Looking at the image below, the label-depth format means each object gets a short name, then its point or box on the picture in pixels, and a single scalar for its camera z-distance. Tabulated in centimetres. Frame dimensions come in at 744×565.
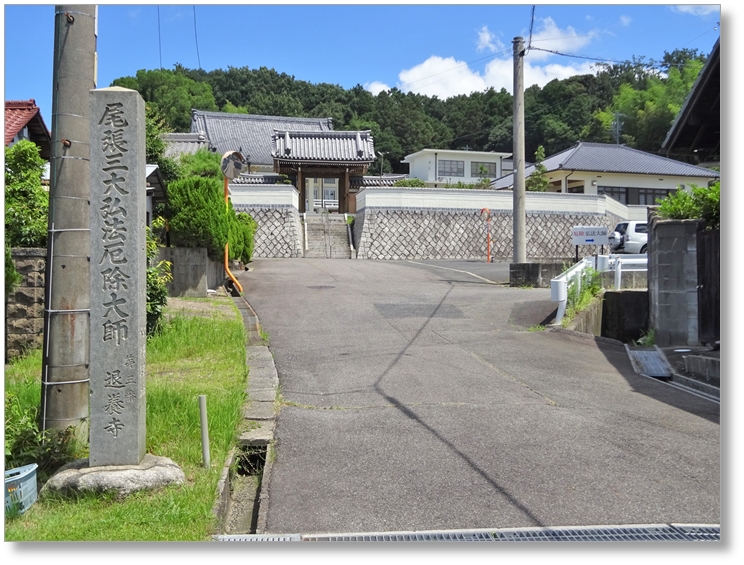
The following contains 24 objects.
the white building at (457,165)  4397
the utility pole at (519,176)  1495
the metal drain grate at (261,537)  351
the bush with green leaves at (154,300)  796
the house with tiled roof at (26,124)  1393
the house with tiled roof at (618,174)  3234
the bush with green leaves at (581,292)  1009
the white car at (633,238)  2128
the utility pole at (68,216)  437
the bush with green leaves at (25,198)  819
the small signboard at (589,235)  1328
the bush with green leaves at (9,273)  552
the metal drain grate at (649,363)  794
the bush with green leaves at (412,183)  3108
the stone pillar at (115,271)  397
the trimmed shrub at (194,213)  1198
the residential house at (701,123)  774
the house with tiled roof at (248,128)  4175
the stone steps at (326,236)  2550
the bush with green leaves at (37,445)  441
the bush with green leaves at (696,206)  885
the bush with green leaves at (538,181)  3086
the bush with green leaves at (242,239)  1538
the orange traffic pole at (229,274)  1272
